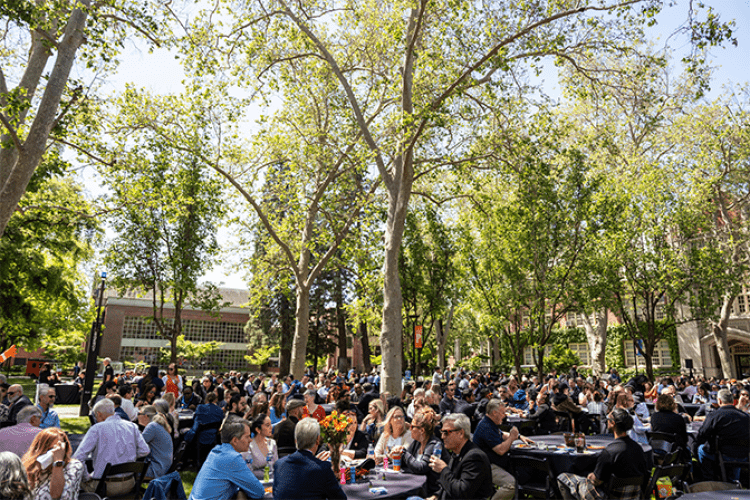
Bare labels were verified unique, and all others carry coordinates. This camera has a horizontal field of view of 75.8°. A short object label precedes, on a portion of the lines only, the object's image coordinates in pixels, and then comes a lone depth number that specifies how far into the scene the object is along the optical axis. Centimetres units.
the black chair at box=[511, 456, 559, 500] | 583
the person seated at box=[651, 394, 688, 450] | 781
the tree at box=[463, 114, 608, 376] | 2075
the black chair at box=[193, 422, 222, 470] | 901
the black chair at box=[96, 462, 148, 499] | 539
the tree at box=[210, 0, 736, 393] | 1252
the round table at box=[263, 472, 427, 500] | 482
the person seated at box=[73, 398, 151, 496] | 574
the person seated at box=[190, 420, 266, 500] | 439
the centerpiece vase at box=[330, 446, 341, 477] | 553
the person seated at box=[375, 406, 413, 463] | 667
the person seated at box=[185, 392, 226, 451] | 902
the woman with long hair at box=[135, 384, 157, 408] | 1079
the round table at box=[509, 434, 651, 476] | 659
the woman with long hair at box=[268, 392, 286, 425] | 940
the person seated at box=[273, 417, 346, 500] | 416
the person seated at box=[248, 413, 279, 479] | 621
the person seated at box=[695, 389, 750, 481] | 738
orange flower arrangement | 549
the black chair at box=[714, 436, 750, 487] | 728
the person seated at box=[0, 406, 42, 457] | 573
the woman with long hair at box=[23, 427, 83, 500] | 408
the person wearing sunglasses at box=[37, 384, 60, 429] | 803
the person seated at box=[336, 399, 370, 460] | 676
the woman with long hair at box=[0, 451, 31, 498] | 324
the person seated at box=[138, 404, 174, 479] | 662
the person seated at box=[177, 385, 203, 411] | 1410
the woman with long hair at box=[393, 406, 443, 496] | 562
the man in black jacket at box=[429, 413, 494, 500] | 451
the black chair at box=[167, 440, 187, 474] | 662
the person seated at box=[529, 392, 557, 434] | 1023
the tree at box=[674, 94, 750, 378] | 2477
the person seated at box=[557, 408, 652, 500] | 529
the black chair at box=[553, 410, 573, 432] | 1073
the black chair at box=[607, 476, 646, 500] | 507
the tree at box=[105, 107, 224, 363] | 2547
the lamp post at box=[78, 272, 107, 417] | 1614
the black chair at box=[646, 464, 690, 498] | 512
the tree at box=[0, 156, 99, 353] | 1536
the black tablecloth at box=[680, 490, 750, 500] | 445
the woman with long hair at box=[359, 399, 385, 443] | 852
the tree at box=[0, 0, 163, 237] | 1004
